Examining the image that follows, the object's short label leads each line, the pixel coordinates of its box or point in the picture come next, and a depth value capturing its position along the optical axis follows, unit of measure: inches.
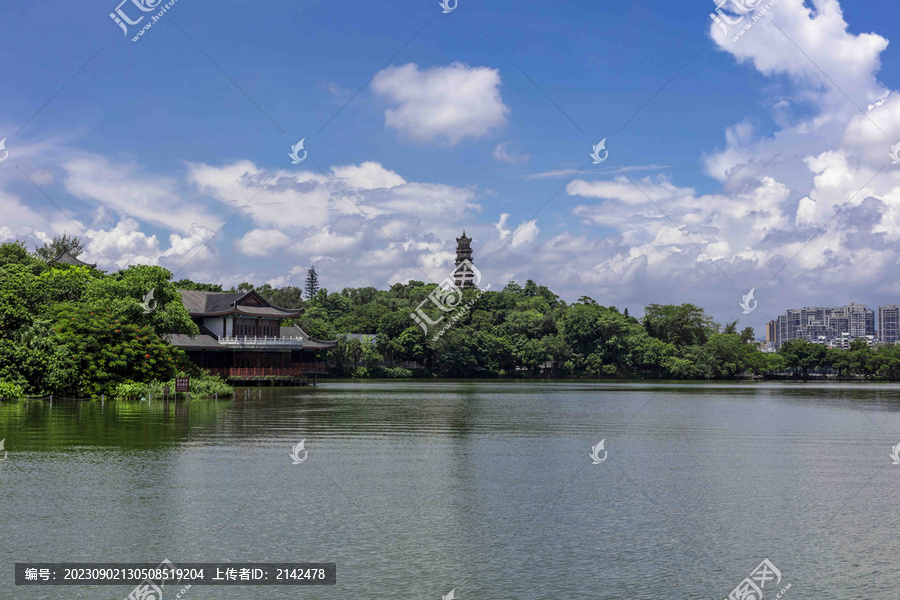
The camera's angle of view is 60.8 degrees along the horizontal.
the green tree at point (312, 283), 6063.0
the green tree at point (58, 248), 3152.1
